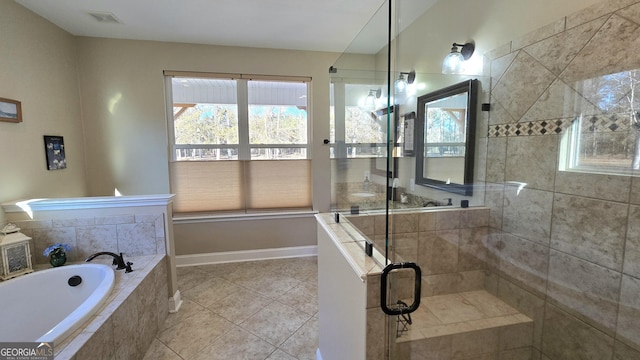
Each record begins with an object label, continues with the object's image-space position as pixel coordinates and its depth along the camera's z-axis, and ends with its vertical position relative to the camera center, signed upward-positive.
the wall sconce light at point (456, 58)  2.00 +0.74
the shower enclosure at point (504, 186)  1.23 -0.21
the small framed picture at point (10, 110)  2.15 +0.38
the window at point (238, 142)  3.34 +0.17
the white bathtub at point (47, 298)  1.70 -0.97
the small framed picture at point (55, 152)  2.62 +0.04
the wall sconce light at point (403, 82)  1.96 +0.60
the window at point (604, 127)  1.19 +0.12
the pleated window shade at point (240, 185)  3.40 -0.38
